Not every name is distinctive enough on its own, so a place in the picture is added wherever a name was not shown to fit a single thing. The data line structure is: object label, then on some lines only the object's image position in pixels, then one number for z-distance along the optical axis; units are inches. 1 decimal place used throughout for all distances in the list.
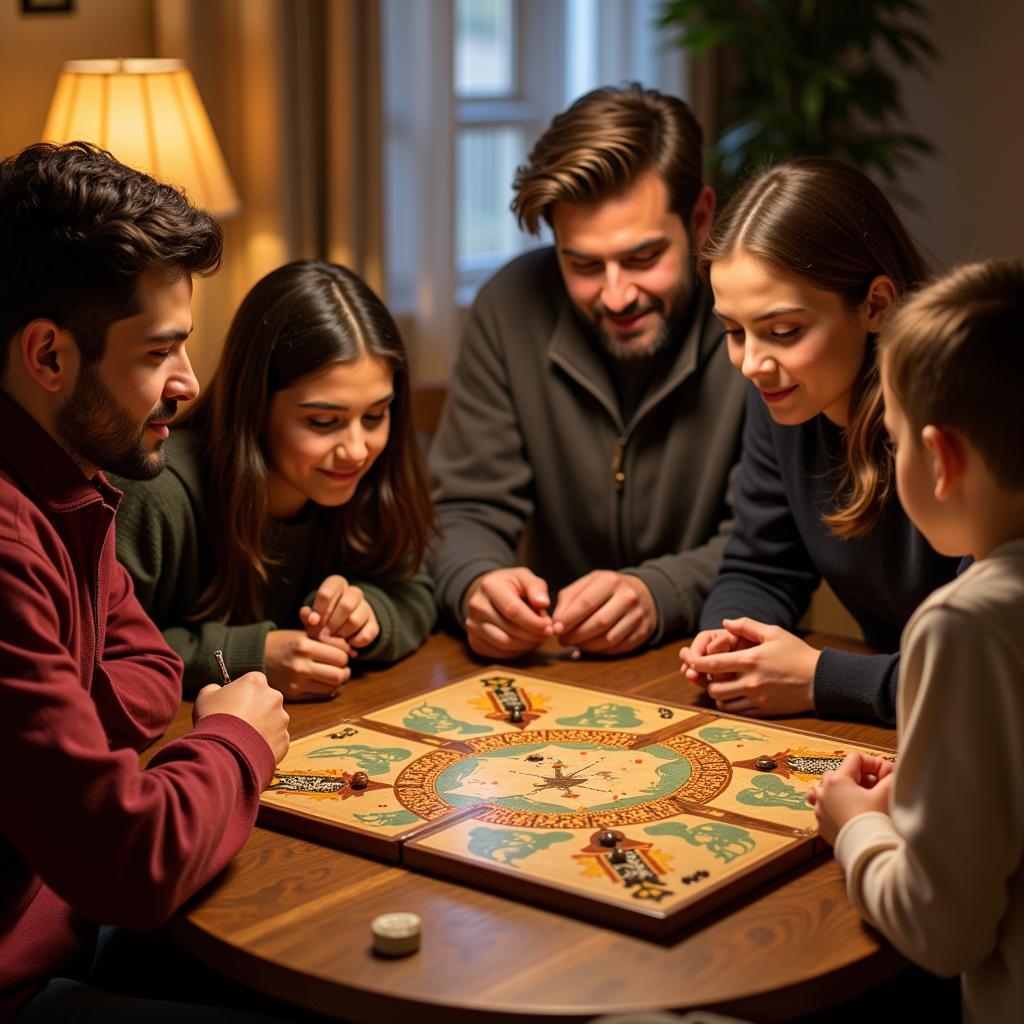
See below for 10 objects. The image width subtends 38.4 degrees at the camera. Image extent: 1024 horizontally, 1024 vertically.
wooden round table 51.5
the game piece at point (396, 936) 54.0
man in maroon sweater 55.1
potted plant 171.6
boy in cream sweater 51.8
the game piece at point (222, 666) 72.1
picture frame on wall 133.4
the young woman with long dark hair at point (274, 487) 84.6
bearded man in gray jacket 102.7
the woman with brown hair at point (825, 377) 79.5
